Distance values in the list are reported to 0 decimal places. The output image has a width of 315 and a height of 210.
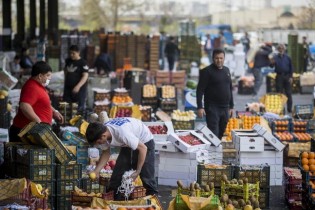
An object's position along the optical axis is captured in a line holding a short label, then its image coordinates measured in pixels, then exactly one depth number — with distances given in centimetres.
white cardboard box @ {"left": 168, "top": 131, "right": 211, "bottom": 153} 1257
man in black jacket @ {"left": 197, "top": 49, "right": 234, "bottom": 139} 1375
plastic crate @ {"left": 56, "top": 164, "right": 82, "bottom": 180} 1040
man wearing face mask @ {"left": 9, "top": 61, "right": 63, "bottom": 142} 1117
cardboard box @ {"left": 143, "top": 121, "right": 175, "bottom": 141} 1401
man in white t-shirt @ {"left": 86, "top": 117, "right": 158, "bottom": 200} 902
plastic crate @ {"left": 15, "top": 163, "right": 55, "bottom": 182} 1026
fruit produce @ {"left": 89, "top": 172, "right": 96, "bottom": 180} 981
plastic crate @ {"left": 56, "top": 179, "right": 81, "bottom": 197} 1045
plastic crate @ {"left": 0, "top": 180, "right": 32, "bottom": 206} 946
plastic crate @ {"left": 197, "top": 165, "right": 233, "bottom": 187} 1151
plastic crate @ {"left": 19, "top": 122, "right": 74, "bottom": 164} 1026
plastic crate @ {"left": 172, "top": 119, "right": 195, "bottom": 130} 1703
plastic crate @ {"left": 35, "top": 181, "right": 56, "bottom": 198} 1036
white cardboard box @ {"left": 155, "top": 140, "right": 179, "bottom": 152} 1275
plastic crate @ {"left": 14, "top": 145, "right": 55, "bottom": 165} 1022
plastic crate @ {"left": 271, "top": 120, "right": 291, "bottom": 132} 1617
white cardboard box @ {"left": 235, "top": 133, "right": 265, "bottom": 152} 1294
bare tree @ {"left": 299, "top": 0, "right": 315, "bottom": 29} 5152
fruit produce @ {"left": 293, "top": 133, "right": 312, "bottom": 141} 1542
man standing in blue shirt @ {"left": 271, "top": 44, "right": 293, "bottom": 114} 2205
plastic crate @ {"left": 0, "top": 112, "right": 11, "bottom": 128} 1559
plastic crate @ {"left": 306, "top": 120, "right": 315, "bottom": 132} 1620
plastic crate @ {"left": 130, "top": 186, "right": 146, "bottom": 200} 982
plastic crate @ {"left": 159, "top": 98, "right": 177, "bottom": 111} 2003
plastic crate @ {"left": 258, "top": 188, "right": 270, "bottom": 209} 1163
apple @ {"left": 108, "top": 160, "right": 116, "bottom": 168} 1223
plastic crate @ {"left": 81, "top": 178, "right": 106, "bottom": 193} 1069
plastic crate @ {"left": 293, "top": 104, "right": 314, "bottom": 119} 1812
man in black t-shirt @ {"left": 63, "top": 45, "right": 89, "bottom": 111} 1623
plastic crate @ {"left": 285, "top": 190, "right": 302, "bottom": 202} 1166
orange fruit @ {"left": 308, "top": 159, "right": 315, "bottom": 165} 1105
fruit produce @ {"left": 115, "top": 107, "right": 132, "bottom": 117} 1654
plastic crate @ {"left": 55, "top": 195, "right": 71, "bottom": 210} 1047
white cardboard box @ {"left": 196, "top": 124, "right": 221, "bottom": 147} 1314
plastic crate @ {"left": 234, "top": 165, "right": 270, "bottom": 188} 1168
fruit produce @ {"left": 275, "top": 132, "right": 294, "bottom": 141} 1538
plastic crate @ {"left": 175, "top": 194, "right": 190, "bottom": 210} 904
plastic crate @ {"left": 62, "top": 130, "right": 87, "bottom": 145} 1288
